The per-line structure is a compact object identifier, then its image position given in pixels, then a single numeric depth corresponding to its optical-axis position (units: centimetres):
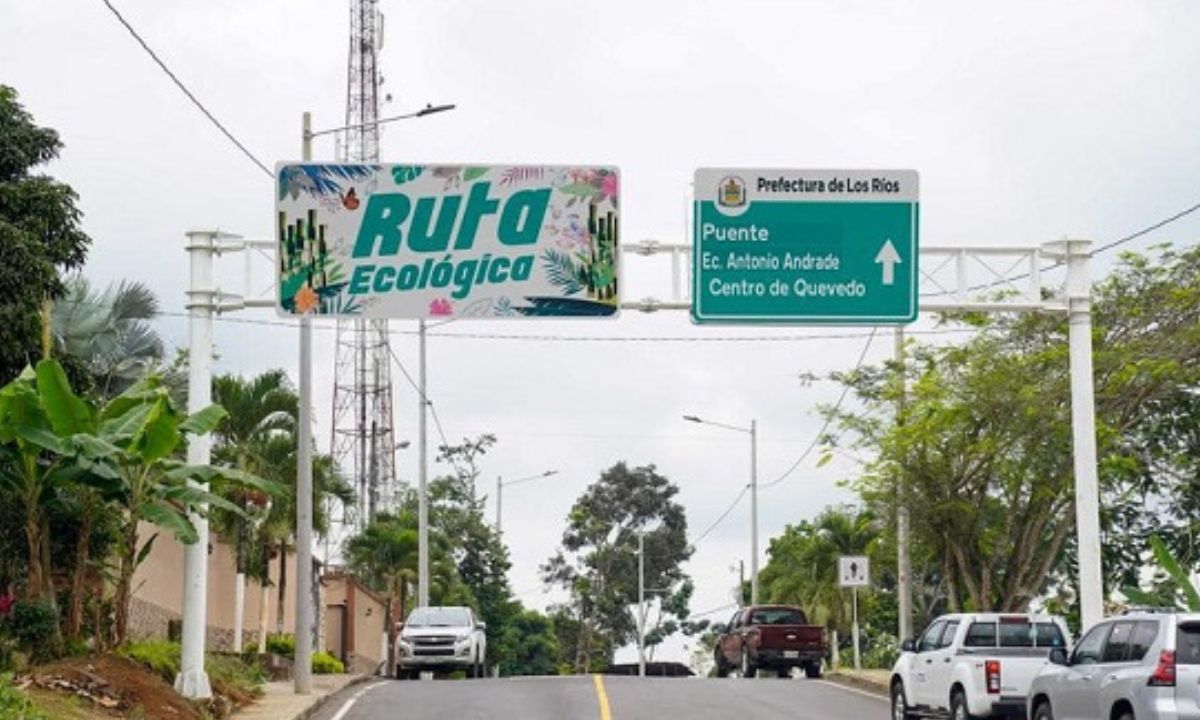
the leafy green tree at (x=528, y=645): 8856
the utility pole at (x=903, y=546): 3700
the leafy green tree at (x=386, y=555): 6259
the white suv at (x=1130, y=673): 1784
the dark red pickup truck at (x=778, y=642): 4412
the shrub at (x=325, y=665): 4409
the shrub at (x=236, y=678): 2814
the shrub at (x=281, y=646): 4309
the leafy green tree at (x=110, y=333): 3300
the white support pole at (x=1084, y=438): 2706
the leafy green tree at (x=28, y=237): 2552
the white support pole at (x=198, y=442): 2628
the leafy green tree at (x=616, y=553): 9831
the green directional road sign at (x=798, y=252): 2581
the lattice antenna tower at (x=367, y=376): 5512
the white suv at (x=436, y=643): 4144
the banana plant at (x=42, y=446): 2353
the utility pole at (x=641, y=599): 8900
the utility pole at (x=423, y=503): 5219
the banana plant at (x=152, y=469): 2441
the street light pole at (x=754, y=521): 6076
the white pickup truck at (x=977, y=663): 2358
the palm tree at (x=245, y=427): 3888
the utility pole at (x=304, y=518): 3183
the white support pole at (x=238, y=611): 3891
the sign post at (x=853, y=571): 4125
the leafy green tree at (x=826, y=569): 6600
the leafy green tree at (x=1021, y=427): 3450
